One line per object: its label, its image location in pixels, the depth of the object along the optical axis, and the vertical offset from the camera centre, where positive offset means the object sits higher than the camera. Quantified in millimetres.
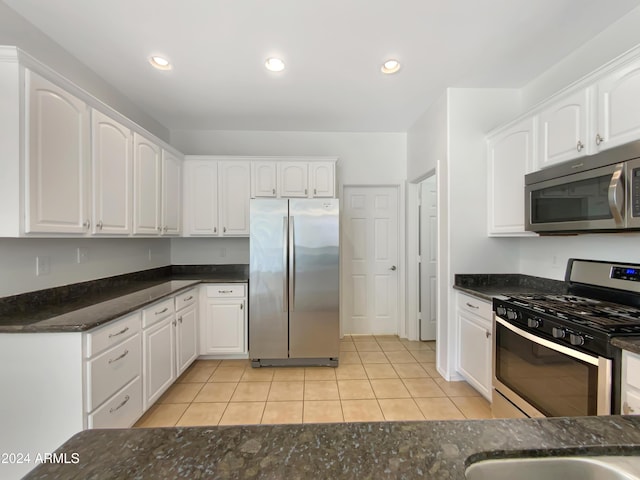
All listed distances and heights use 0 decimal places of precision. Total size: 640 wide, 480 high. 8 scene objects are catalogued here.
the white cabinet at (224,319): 3041 -870
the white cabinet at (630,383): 1171 -606
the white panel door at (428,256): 3650 -244
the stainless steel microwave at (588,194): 1467 +254
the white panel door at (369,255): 3809 -239
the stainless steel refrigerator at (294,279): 2896 -426
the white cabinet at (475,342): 2168 -850
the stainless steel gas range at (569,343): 1296 -552
